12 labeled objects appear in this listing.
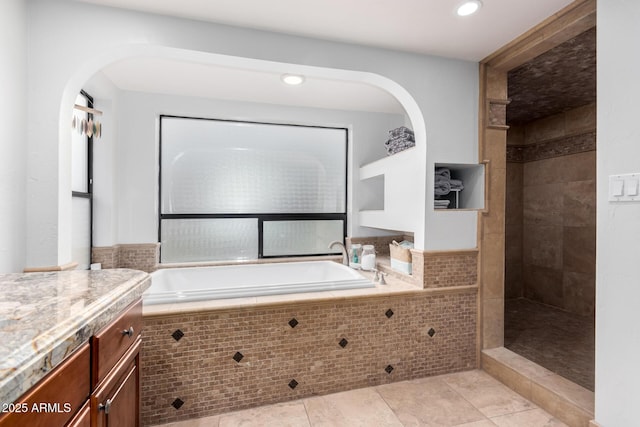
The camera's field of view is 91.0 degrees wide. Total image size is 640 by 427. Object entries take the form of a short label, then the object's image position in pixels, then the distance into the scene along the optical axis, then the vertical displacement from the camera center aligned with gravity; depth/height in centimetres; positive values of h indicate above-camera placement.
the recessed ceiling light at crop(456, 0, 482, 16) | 172 +115
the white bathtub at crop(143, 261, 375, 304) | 197 -57
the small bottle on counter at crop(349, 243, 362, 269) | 306 -43
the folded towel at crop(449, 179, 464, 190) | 249 +22
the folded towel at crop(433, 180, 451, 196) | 243 +19
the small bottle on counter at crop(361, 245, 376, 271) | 288 -46
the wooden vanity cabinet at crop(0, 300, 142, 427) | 67 -48
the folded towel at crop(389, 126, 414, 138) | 272 +70
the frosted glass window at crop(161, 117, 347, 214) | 304 +44
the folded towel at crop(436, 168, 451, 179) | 246 +31
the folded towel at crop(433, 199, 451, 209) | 243 +6
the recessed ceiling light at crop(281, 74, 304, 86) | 247 +106
